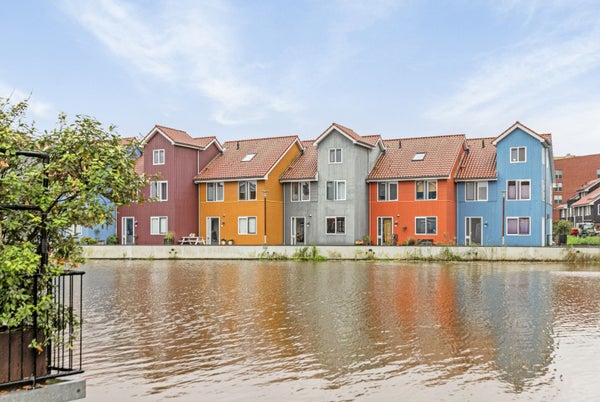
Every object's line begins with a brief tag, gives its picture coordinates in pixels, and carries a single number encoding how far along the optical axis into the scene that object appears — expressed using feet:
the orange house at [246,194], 159.94
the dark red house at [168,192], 165.68
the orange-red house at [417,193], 150.61
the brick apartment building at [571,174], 325.83
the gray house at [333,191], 154.92
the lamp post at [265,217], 156.46
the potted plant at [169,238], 162.30
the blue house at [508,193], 148.46
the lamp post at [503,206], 148.46
